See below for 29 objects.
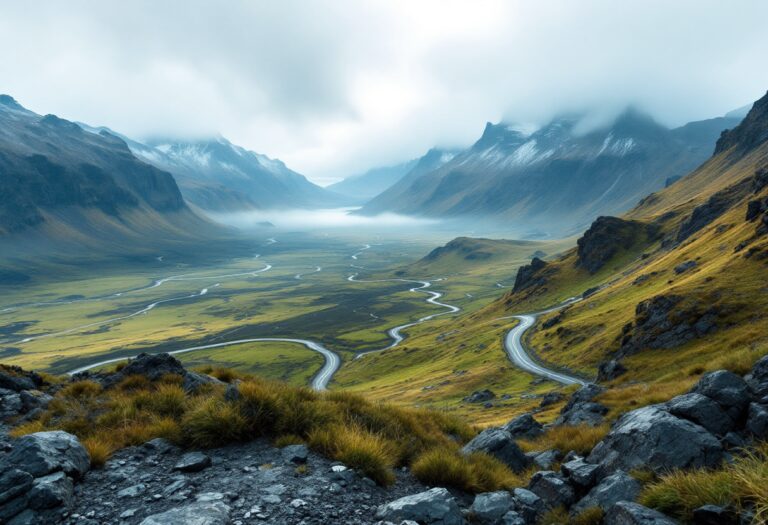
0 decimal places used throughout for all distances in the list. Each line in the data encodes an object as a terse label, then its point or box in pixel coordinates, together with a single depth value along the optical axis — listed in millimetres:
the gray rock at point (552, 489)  11773
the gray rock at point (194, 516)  8680
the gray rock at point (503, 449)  16438
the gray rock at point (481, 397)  86000
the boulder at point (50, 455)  10031
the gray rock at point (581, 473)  12148
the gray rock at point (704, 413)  12961
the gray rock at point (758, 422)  12117
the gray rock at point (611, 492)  10359
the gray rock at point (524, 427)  25578
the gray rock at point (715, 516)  7461
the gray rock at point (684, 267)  111338
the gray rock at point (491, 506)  10508
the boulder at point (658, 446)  11469
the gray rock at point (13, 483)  9002
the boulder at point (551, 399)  62375
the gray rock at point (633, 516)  8086
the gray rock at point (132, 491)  10156
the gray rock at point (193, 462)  11547
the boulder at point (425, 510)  9664
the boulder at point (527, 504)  10883
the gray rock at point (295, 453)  12102
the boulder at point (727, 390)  13516
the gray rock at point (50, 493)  9086
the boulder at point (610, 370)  69812
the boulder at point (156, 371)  19494
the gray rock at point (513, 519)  10155
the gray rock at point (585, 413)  28048
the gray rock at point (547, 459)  15945
